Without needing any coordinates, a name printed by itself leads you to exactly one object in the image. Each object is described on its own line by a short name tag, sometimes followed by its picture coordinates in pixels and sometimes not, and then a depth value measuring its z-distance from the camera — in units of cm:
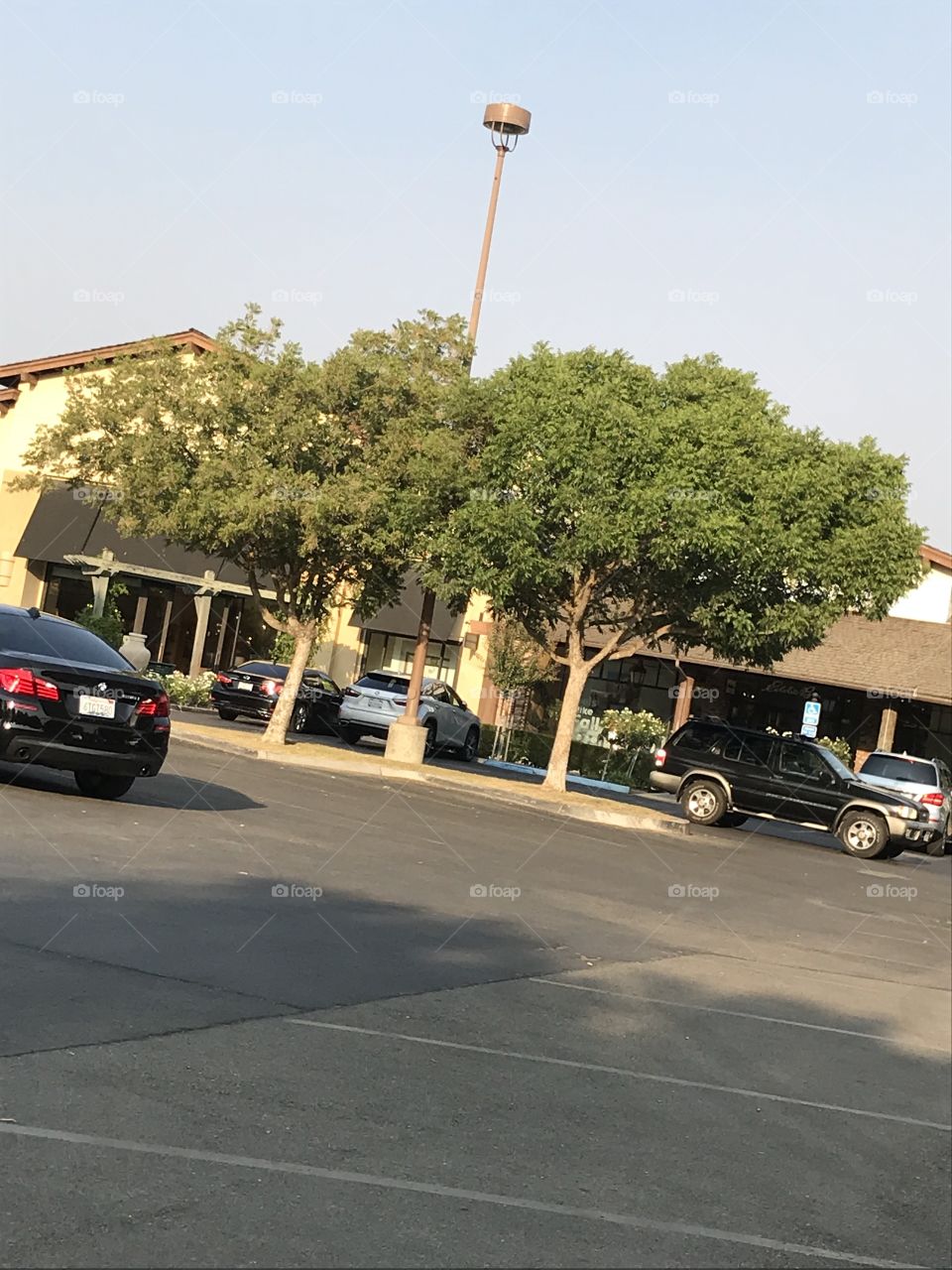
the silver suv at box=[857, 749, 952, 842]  2853
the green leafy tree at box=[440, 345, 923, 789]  2461
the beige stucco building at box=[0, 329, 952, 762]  4259
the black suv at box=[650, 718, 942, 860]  2656
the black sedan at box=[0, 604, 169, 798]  1334
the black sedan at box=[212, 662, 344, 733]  3412
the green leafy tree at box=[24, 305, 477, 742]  2588
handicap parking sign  3300
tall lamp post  2809
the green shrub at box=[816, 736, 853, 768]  4038
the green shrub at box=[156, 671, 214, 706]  3719
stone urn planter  3002
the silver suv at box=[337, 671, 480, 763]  3253
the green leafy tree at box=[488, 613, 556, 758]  4225
